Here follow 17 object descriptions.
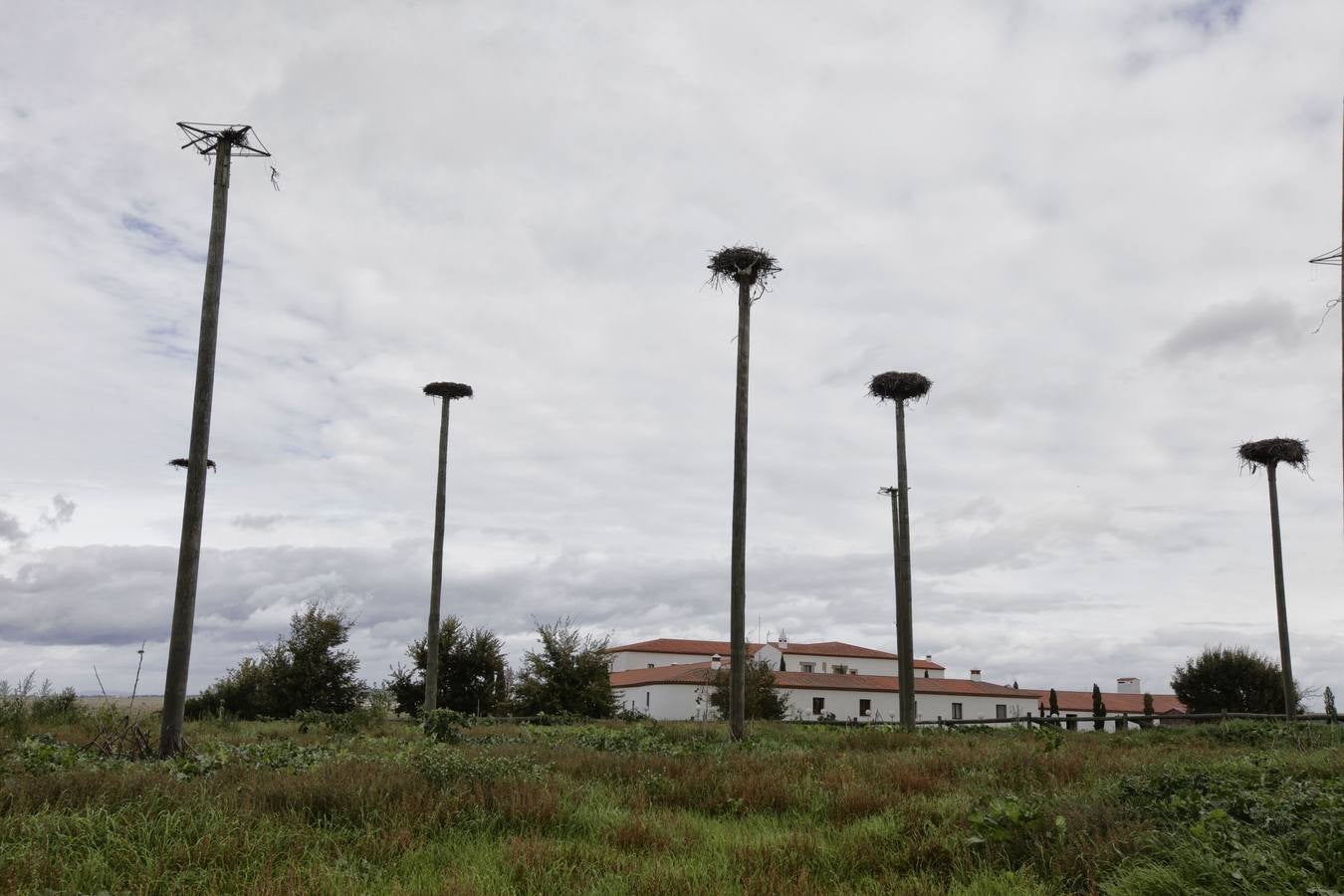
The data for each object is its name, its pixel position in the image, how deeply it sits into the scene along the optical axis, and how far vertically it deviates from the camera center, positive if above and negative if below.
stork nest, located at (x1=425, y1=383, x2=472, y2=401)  31.02 +7.66
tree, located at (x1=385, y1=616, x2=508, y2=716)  40.03 -1.59
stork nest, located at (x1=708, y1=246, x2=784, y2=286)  21.52 +8.29
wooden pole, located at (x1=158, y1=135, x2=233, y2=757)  13.38 +1.68
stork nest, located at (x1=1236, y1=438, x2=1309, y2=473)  32.81 +6.74
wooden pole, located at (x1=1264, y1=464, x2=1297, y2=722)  32.66 +1.62
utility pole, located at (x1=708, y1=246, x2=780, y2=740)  20.22 +3.89
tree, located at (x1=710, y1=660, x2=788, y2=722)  51.19 -3.05
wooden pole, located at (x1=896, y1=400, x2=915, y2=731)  27.25 +0.67
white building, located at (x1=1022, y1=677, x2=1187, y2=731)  76.83 -4.42
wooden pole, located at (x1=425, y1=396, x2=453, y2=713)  29.86 +0.65
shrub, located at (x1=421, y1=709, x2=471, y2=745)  19.12 -1.95
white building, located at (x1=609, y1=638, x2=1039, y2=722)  68.56 -3.23
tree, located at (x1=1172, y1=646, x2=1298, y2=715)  51.72 -1.74
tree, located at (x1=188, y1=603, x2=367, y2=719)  35.88 -1.73
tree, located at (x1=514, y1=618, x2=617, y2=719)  38.75 -1.84
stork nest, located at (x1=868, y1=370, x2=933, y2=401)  27.97 +7.38
